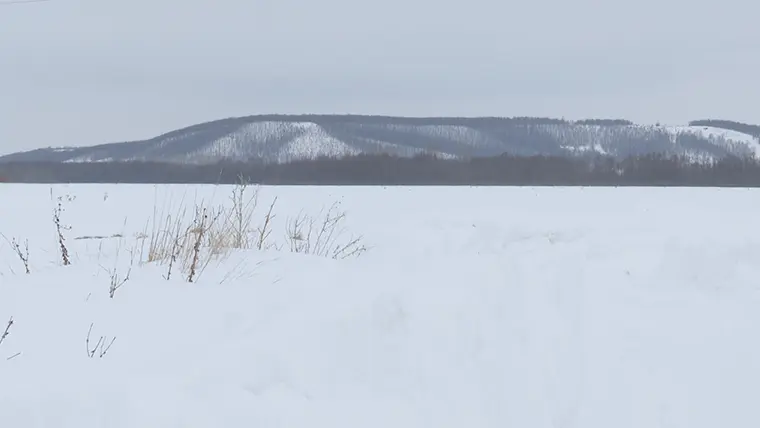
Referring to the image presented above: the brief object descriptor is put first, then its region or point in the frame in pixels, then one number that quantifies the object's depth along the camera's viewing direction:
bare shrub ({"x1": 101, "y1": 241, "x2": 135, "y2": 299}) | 7.00
